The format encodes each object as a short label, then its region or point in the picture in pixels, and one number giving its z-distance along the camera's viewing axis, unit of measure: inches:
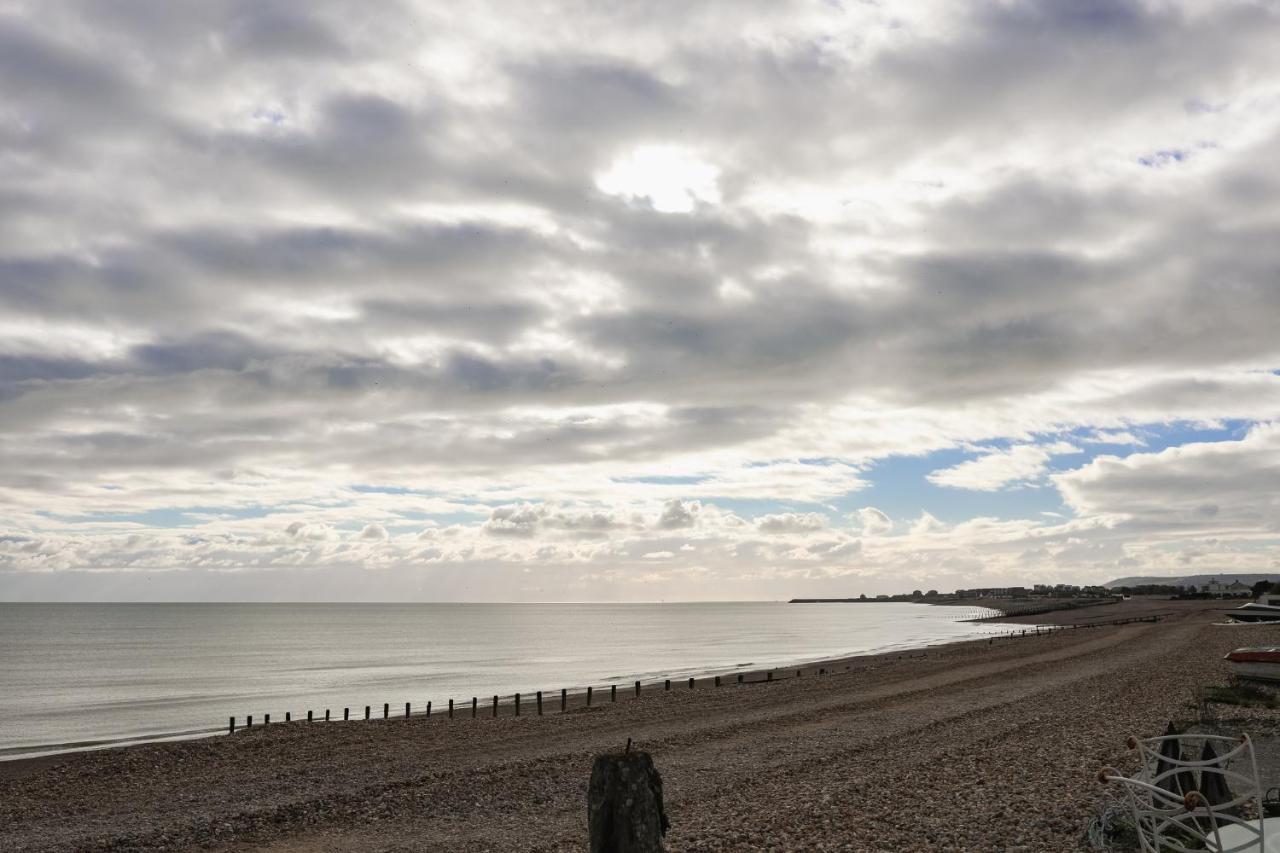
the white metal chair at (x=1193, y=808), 253.8
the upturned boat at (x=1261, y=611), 2787.9
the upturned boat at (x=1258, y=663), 1169.4
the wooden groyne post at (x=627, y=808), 244.7
